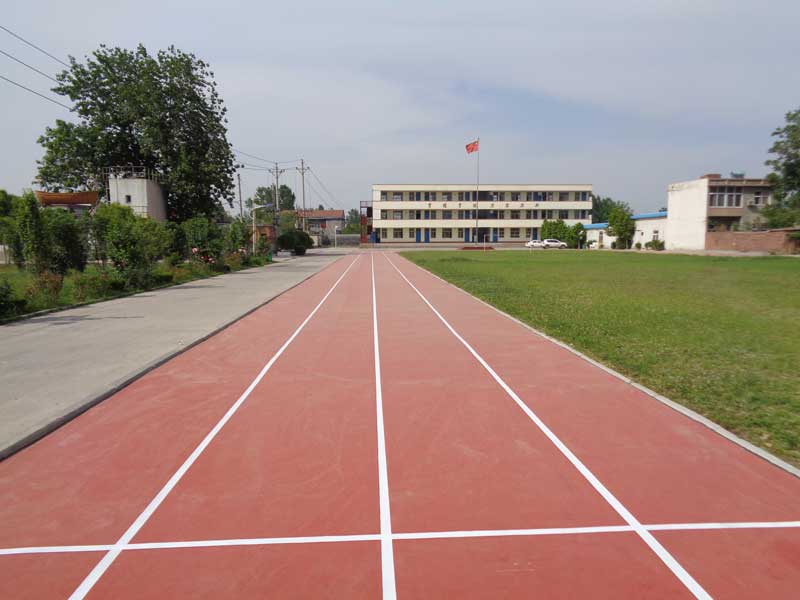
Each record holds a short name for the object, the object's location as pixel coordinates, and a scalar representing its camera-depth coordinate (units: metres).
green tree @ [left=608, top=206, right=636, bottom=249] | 69.69
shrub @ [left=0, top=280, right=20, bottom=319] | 13.67
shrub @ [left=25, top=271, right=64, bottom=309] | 15.49
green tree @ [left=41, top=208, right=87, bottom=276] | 19.55
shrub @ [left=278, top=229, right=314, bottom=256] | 60.19
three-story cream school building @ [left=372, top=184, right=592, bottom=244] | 90.44
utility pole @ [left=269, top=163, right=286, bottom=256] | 57.81
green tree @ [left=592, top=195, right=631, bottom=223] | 127.71
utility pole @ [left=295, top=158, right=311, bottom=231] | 73.94
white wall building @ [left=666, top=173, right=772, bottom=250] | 56.88
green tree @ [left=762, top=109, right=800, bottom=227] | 52.97
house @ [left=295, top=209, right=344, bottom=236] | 135.50
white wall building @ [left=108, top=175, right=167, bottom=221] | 40.94
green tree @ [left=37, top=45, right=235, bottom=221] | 39.19
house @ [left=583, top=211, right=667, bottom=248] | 64.62
